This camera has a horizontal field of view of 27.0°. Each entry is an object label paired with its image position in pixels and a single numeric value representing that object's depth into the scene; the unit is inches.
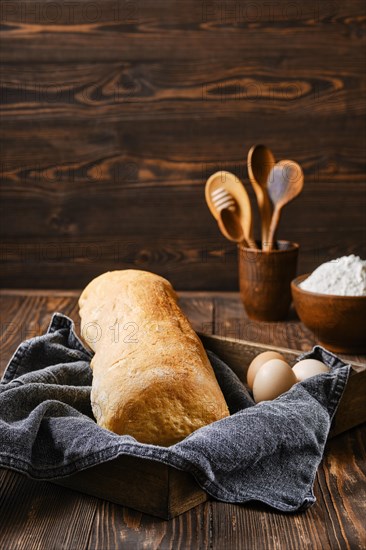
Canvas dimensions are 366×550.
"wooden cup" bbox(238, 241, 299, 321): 64.9
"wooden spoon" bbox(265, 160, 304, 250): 64.2
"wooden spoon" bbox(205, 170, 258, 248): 65.9
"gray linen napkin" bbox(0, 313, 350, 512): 33.8
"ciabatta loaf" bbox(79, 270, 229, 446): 36.9
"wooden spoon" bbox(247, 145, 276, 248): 65.4
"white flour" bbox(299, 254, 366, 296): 54.8
